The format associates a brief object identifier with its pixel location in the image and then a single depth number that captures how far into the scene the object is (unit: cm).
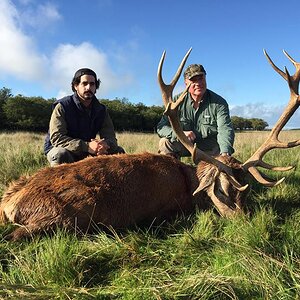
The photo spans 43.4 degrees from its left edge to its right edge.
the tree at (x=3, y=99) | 3403
